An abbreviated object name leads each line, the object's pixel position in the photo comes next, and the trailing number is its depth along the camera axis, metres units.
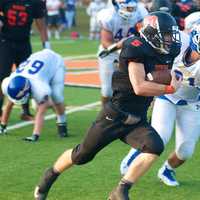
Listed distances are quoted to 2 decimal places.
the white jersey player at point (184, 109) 12.33
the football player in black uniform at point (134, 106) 10.66
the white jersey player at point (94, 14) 50.16
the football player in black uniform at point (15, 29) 18.50
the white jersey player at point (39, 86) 15.77
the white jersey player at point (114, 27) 18.08
